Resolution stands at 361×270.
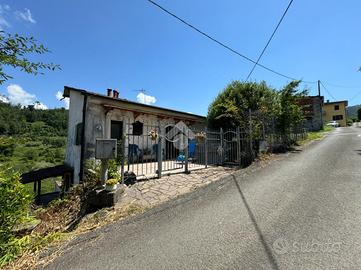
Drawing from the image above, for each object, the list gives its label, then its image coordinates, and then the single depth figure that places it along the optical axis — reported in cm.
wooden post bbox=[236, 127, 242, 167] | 973
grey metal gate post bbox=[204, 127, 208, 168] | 896
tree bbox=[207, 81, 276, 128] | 1291
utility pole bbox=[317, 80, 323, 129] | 3509
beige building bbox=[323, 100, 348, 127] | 5077
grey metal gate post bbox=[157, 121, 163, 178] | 694
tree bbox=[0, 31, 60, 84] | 334
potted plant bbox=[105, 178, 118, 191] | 486
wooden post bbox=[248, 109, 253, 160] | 949
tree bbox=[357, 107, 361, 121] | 5530
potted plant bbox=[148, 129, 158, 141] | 706
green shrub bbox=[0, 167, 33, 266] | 320
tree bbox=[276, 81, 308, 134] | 1273
